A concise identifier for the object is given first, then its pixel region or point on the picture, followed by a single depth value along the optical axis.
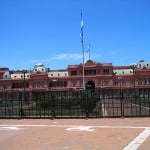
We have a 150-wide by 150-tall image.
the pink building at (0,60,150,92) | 76.38
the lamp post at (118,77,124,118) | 14.61
